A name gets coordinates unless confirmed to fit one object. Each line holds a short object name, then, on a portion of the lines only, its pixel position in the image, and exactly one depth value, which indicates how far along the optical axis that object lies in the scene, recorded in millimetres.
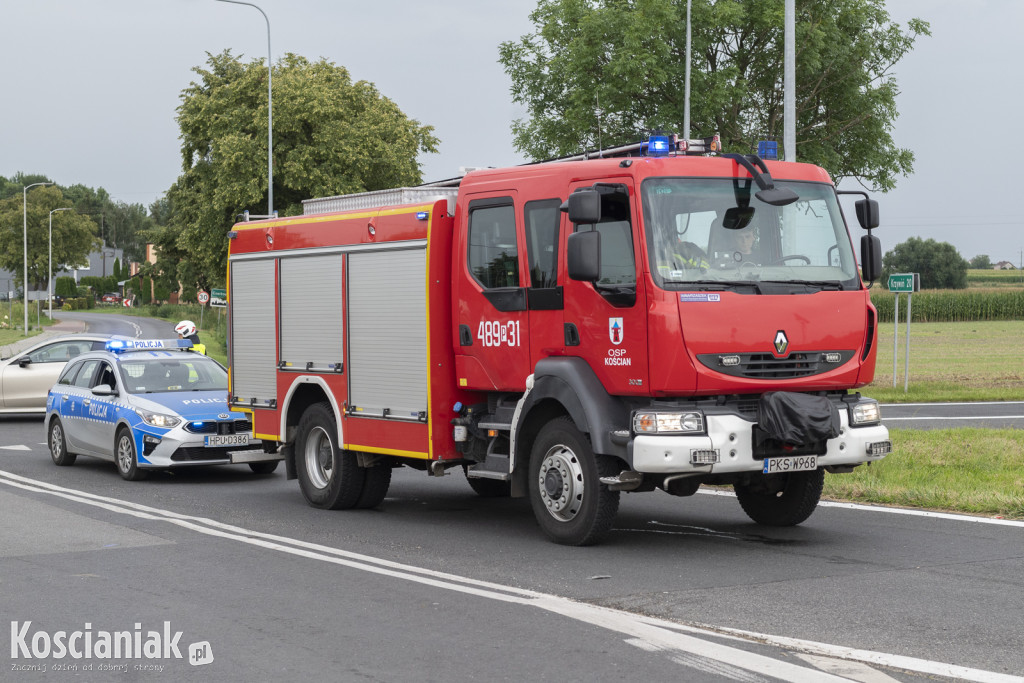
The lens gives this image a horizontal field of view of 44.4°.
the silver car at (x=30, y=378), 22188
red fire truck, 8633
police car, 14109
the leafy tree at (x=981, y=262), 130875
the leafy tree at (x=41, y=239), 116000
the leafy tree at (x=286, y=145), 47719
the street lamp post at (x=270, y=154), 38266
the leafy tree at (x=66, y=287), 134875
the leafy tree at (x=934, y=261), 113375
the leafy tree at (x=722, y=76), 25500
